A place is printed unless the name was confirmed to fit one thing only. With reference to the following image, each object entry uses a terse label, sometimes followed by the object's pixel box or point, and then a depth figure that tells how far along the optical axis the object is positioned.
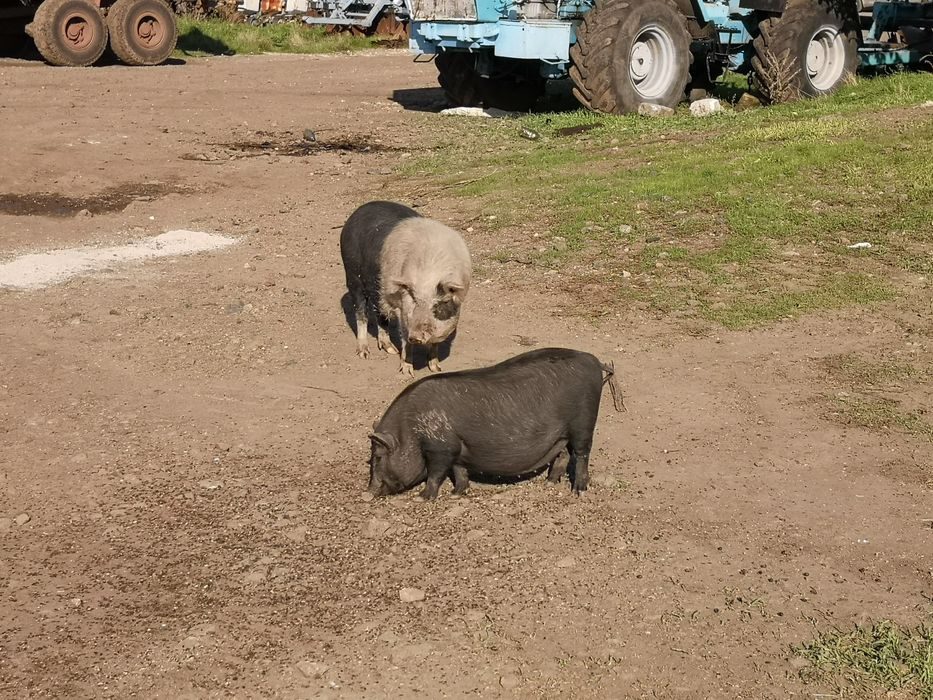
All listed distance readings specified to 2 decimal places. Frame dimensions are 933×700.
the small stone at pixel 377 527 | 5.36
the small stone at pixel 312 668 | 4.36
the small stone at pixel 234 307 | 8.53
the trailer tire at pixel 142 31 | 22.23
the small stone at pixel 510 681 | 4.27
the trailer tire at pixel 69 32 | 21.31
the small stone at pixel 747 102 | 16.37
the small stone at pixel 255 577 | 5.00
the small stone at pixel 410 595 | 4.82
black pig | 5.61
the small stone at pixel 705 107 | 15.49
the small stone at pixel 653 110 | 15.29
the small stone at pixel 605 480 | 5.84
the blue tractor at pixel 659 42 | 15.12
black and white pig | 7.09
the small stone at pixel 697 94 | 17.25
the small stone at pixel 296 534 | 5.34
